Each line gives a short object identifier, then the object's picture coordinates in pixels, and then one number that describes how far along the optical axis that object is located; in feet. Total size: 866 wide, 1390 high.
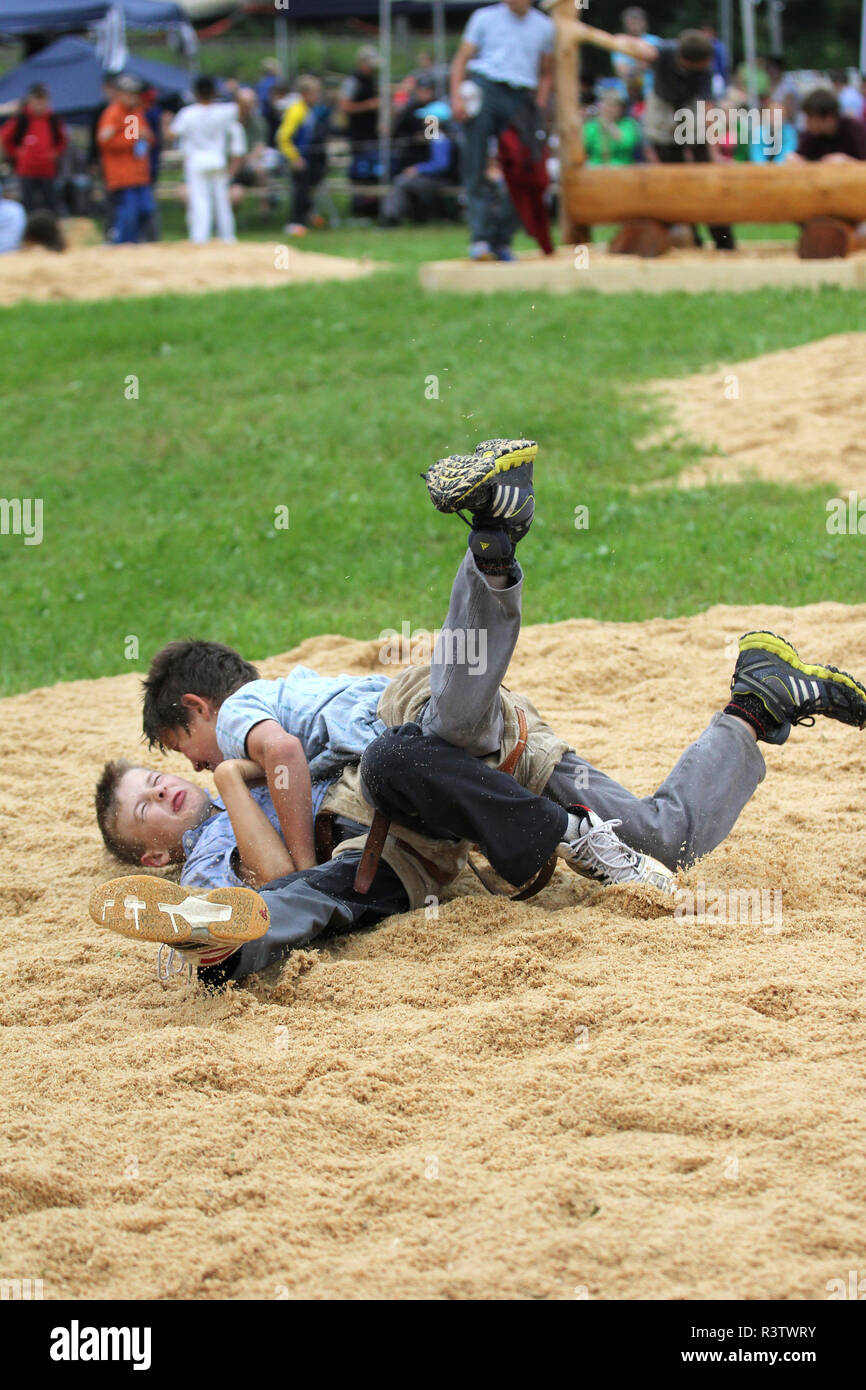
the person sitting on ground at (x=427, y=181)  61.98
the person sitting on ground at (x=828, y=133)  39.86
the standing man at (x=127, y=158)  47.34
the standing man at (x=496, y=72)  35.45
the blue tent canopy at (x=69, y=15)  64.34
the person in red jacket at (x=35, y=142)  56.75
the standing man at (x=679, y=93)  38.24
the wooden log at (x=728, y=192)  34.63
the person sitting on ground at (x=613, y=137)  59.06
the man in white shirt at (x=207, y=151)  49.83
